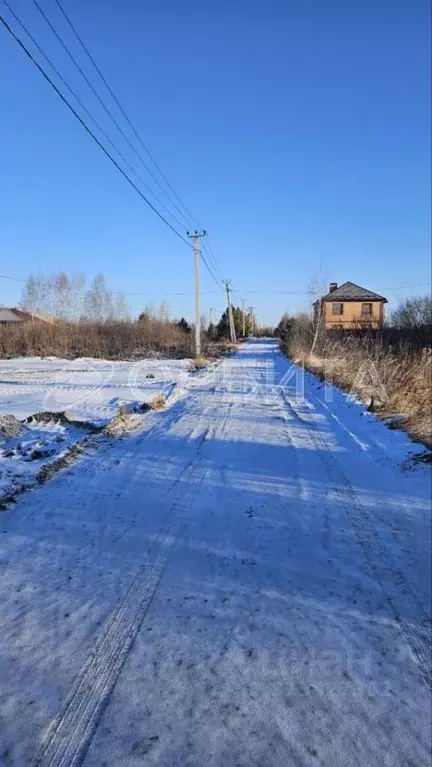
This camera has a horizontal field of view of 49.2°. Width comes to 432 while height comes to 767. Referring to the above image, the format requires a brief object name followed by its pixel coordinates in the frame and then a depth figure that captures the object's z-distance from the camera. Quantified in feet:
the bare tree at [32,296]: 236.43
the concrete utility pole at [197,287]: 97.19
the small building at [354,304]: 191.83
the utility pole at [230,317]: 221.46
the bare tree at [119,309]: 254.63
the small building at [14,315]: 234.58
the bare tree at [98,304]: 242.78
